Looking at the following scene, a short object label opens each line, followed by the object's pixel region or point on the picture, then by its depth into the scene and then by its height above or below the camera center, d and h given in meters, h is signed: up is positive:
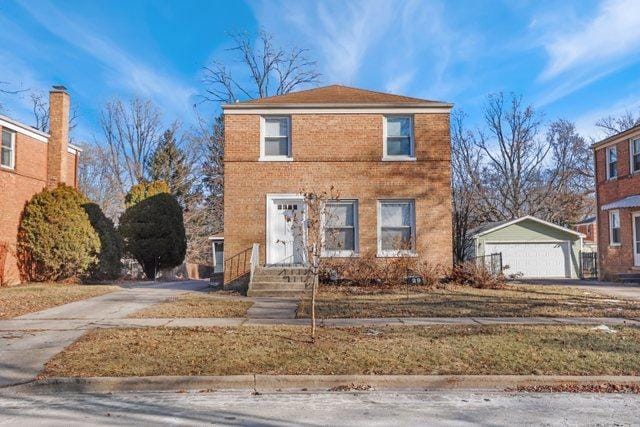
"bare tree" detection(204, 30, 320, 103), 36.16 +12.84
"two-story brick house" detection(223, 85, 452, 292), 15.77 +2.61
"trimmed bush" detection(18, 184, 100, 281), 18.03 +0.57
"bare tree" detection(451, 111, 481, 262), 32.11 +6.13
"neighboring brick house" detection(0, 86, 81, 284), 17.33 +3.45
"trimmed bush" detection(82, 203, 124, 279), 19.78 +0.36
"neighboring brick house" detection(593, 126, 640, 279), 20.66 +2.19
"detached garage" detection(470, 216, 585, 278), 26.66 +0.48
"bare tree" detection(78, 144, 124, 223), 41.12 +6.14
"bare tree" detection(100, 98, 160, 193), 40.91 +8.17
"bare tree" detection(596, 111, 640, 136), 41.38 +10.87
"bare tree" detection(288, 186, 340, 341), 7.73 +0.30
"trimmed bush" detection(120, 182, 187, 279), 25.95 +1.30
